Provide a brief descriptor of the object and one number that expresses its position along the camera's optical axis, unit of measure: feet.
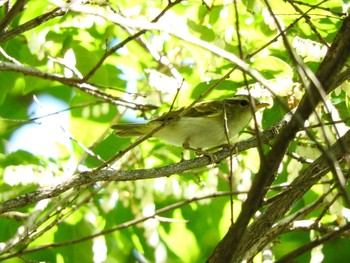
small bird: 28.02
